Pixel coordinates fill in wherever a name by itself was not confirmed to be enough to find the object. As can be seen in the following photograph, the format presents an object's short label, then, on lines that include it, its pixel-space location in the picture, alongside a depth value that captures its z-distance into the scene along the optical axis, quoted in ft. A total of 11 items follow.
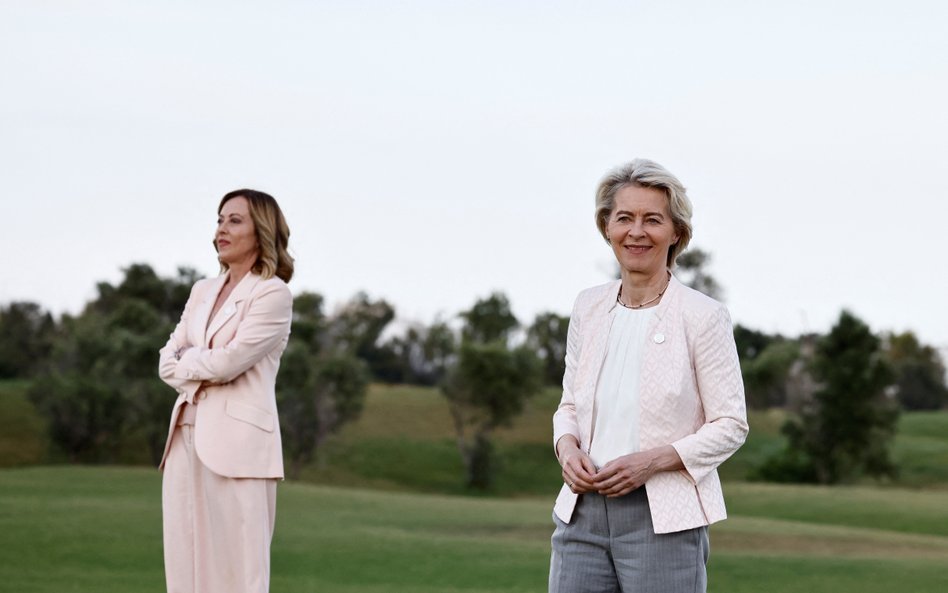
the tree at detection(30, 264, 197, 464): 147.54
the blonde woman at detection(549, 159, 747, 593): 12.76
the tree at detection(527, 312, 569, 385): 205.98
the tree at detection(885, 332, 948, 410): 290.97
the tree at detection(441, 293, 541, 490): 156.66
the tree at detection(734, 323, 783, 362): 221.46
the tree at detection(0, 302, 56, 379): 213.66
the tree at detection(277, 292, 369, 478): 147.74
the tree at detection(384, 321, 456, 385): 273.33
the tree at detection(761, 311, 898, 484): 159.12
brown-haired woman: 20.71
